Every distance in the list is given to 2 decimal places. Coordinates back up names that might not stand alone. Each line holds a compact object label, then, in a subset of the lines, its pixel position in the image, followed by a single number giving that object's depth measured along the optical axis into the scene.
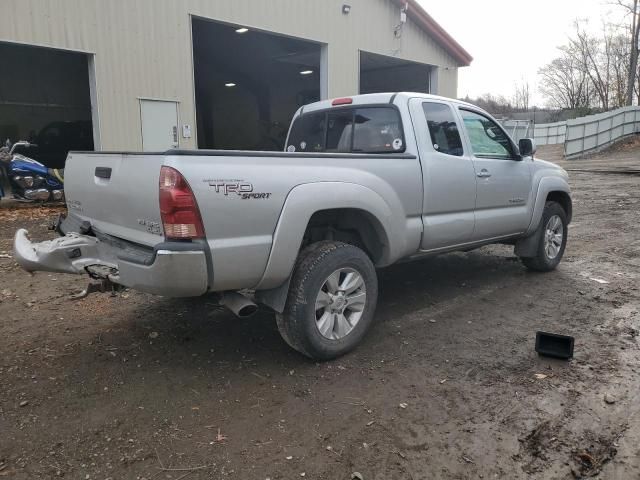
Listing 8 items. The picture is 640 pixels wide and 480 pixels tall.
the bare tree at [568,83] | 49.66
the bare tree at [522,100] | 68.69
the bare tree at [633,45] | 34.66
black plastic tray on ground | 3.97
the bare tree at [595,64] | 45.78
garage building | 10.70
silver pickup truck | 3.23
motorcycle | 10.21
